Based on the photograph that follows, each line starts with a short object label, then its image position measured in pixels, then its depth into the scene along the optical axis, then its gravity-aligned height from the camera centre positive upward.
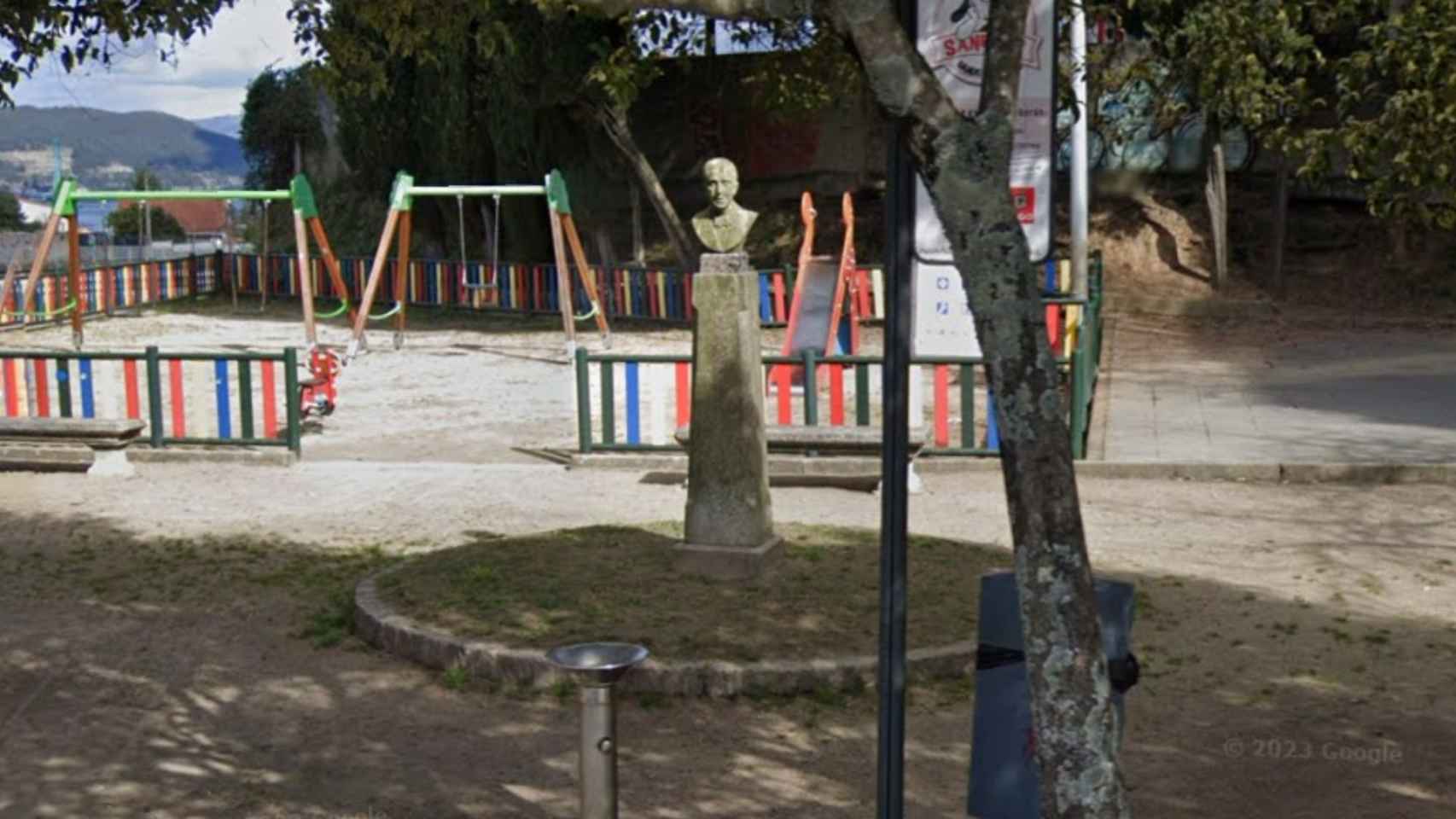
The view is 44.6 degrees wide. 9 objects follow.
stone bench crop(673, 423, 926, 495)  12.62 -1.42
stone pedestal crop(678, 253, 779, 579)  9.13 -0.98
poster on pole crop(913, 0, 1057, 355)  4.87 +0.42
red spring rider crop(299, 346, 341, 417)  16.25 -1.28
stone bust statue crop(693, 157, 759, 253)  9.41 +0.12
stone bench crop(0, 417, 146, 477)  13.54 -1.48
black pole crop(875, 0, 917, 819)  4.46 -0.75
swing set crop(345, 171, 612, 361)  21.89 +0.24
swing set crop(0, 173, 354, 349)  22.33 +0.32
